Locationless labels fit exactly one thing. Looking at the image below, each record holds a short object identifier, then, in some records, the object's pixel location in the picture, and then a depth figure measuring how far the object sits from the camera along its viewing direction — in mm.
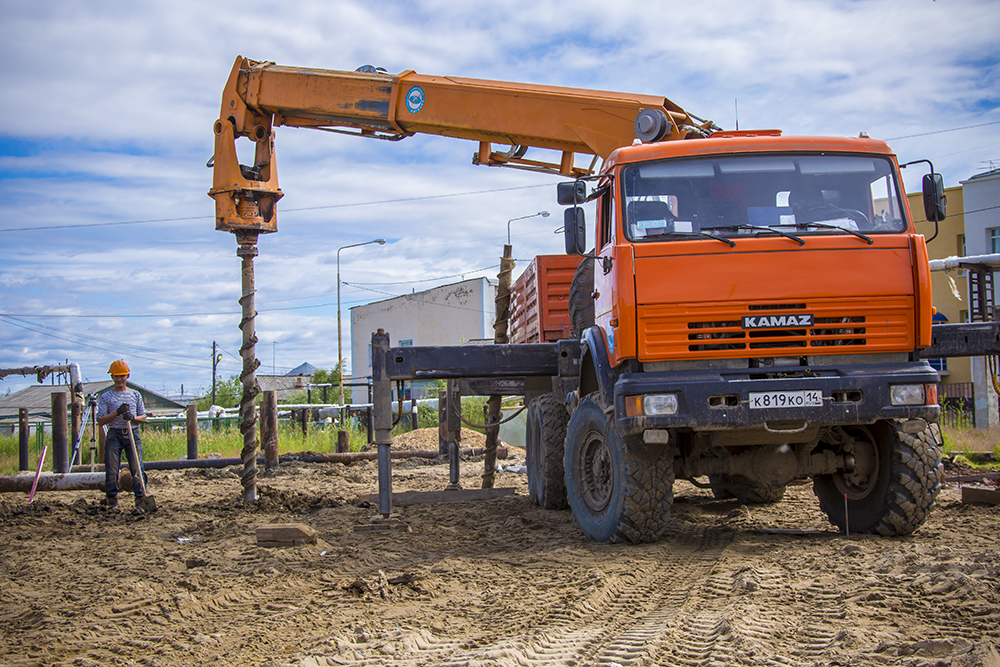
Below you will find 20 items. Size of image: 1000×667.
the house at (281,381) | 67431
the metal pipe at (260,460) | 14930
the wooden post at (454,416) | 10414
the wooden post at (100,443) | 15758
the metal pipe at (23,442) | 15578
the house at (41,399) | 57134
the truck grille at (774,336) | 5832
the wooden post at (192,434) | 16234
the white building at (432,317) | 47375
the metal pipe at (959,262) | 10834
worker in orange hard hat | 10000
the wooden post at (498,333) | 11312
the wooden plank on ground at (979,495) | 7695
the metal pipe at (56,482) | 10805
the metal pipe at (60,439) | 13562
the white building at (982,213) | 27406
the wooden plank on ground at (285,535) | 7065
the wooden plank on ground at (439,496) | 10109
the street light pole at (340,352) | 30469
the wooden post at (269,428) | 14102
